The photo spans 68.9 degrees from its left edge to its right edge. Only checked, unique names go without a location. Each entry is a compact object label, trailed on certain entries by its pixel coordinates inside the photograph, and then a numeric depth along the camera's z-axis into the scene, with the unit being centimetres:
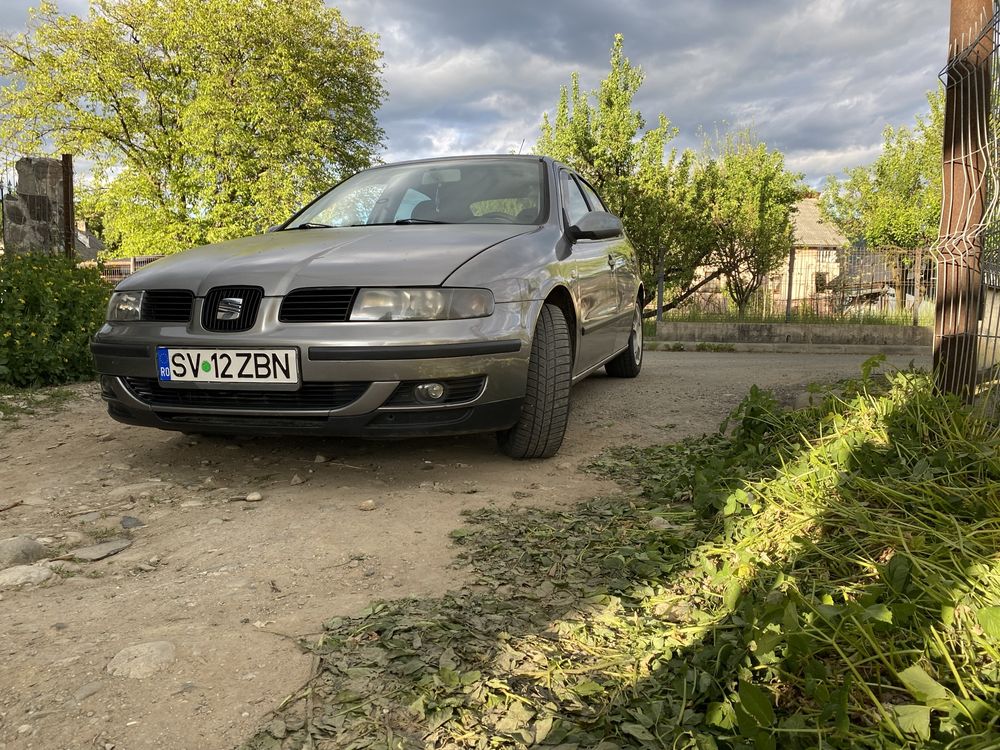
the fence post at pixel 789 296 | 1133
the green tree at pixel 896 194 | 3098
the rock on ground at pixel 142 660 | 160
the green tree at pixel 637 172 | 1398
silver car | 281
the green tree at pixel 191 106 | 2512
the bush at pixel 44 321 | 500
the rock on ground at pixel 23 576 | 212
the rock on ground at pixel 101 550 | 233
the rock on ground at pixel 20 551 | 227
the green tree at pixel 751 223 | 1463
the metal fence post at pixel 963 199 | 291
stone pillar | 650
